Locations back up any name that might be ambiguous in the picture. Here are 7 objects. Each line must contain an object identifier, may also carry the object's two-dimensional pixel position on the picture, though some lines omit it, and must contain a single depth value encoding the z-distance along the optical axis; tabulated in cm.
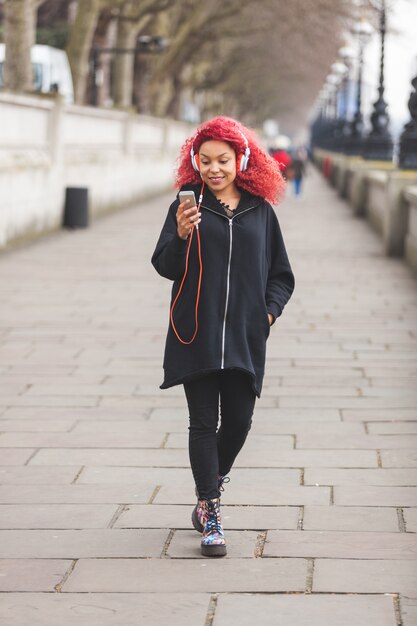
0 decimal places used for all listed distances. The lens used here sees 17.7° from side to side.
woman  456
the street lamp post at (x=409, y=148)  1777
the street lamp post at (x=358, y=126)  3702
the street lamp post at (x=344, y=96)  4238
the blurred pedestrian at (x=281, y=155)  3120
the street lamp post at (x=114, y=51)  3206
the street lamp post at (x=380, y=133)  2712
